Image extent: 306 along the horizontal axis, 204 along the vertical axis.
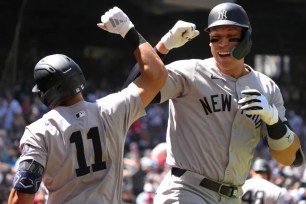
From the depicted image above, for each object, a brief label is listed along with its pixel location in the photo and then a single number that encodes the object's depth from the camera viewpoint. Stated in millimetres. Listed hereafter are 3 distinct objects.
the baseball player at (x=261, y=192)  15508
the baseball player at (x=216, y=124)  9805
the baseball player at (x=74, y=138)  7789
